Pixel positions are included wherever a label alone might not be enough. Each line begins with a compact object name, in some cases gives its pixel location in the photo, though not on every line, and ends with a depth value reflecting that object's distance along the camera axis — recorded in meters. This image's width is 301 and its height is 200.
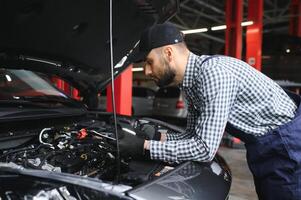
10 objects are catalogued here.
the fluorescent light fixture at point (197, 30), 11.72
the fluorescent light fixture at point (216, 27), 10.48
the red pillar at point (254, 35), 7.37
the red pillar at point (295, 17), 10.77
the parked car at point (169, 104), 9.30
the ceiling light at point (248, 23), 7.56
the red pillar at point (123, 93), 5.50
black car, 1.37
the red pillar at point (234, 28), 7.58
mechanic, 1.70
